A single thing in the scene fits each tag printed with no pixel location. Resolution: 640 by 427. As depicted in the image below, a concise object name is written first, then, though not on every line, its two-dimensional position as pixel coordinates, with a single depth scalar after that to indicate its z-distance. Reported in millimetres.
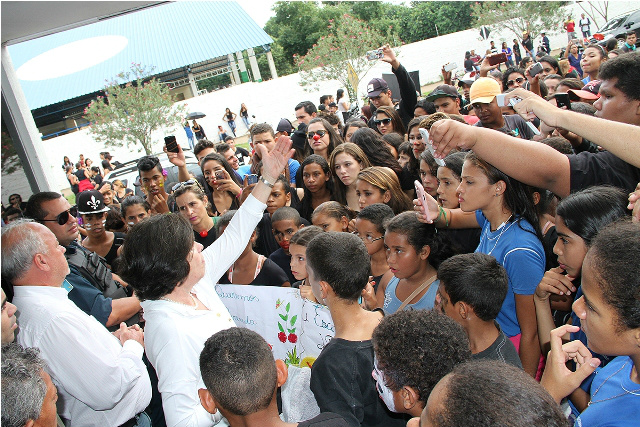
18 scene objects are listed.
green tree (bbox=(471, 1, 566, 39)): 27484
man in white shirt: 2393
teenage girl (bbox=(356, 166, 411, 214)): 4020
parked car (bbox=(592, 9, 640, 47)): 16266
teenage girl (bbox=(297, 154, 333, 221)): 4828
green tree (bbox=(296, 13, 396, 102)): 21547
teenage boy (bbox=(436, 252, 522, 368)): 2256
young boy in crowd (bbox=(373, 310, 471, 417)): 1722
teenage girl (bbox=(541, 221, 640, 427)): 1427
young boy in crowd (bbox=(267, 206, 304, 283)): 3984
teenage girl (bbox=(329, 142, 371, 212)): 4664
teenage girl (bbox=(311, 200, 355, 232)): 3859
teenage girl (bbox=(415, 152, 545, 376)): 2502
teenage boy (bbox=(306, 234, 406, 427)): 2047
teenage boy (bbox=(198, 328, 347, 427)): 1756
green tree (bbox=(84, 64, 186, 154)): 20031
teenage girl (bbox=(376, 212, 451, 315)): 2910
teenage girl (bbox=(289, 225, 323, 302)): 3252
